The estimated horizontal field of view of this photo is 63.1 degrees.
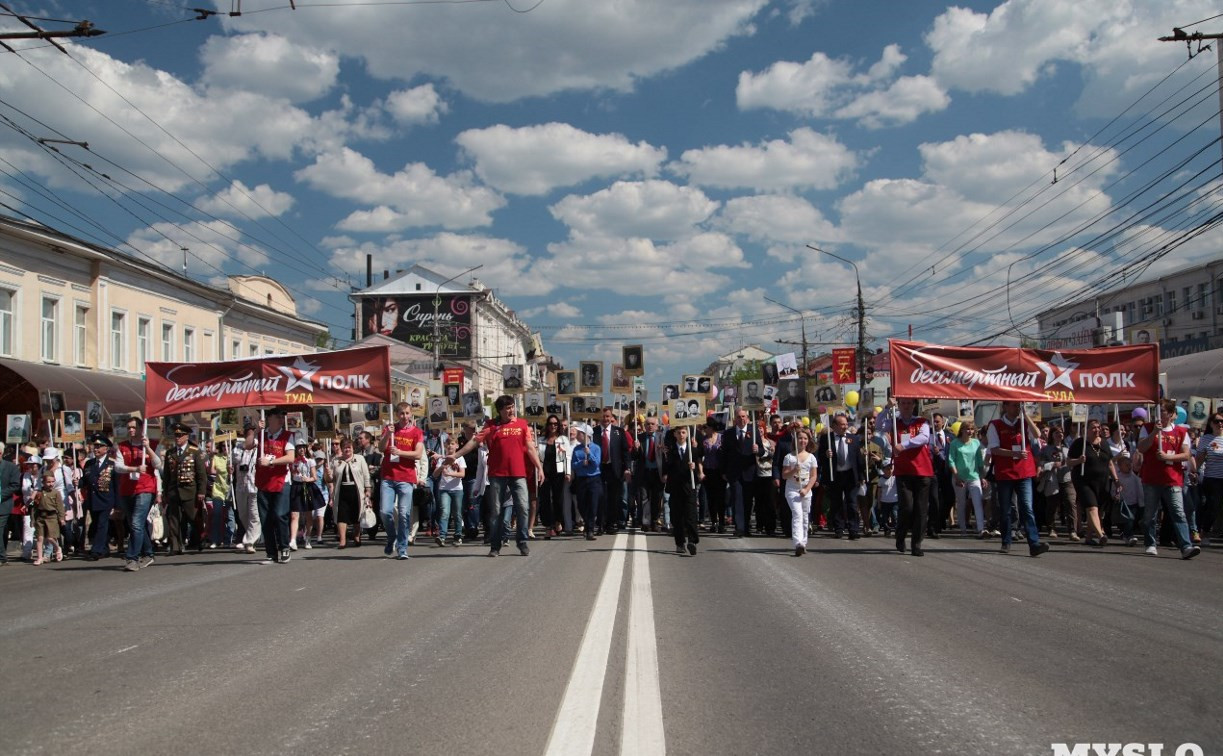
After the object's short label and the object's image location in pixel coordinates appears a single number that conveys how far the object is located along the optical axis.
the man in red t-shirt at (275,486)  12.38
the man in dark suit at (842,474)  16.11
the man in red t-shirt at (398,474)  13.16
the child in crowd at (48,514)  14.91
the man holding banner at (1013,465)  12.39
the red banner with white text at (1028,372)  13.94
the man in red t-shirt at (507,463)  12.75
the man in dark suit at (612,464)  17.62
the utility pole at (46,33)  12.19
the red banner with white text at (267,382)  14.42
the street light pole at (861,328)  45.44
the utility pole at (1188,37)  21.92
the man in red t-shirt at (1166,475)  12.06
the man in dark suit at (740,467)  16.75
